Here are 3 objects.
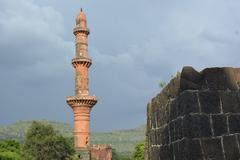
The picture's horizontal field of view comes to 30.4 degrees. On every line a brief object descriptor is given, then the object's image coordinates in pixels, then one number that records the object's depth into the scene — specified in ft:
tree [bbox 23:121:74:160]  133.08
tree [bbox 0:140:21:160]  137.33
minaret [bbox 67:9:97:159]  151.94
